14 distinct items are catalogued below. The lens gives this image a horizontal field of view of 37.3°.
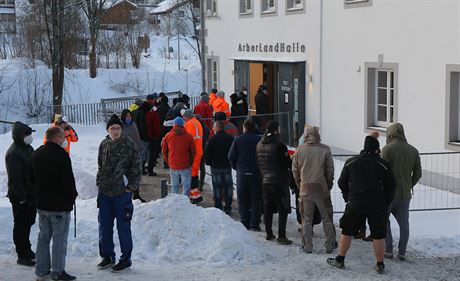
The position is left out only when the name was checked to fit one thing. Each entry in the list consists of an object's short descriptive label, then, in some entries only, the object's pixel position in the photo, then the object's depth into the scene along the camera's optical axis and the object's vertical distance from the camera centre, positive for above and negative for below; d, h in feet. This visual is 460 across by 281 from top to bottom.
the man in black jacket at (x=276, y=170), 31.68 -4.19
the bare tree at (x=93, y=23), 156.04 +13.93
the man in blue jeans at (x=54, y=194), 25.14 -4.10
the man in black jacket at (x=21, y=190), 27.25 -4.27
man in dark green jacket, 29.40 -4.05
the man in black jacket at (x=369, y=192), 26.84 -4.46
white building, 47.26 +1.37
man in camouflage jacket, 26.68 -4.02
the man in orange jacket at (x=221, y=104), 60.23 -2.07
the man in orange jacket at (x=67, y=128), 38.85 -2.66
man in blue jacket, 33.83 -4.71
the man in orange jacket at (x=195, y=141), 41.24 -3.74
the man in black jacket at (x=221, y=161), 37.19 -4.38
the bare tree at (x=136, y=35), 174.70 +12.86
